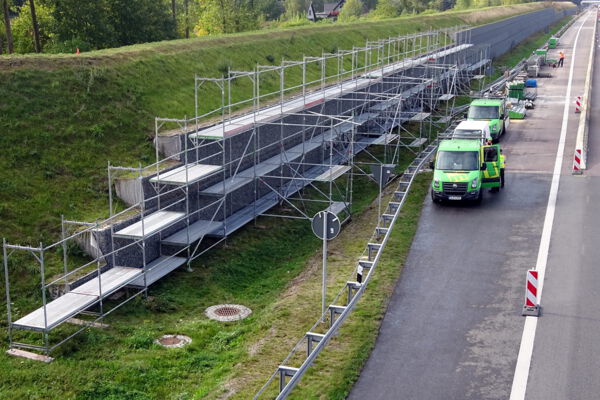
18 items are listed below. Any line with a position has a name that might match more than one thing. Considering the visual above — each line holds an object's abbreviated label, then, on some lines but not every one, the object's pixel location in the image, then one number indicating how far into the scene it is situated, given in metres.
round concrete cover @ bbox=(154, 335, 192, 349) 15.75
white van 29.89
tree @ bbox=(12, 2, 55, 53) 35.16
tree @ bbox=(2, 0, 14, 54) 31.98
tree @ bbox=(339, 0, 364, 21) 113.00
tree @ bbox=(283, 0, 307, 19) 125.10
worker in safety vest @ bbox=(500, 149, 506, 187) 27.89
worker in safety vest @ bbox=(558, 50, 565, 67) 73.93
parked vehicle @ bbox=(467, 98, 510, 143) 36.47
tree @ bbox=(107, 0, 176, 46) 39.25
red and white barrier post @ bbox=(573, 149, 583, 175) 30.24
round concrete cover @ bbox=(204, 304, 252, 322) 17.44
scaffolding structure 16.92
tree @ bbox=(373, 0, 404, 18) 90.81
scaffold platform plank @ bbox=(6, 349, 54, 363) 14.66
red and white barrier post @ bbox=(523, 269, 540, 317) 16.52
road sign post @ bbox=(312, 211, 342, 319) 14.99
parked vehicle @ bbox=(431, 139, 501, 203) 25.53
